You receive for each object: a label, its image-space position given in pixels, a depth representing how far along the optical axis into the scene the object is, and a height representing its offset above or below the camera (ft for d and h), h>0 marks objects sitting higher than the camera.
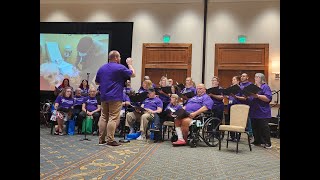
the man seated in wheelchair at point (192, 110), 17.49 -1.30
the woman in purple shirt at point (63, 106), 21.31 -1.41
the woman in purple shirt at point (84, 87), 24.55 -0.04
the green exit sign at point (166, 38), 31.07 +5.13
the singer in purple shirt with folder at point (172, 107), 18.65 -1.17
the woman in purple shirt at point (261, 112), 17.95 -1.37
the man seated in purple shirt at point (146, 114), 19.79 -1.78
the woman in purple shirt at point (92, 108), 21.98 -1.59
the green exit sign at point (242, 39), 29.86 +4.96
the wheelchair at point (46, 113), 26.42 -2.36
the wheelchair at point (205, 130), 17.16 -2.38
